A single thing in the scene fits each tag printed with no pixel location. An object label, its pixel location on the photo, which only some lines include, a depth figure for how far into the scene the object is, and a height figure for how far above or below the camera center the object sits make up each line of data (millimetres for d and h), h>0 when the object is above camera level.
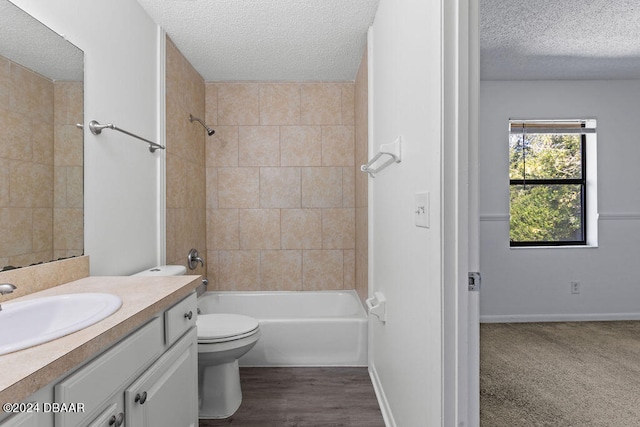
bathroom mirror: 1205 +264
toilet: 1876 -785
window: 3467 +216
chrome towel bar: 1588 +382
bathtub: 2502 -903
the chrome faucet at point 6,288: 1026 -214
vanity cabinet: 738 -444
